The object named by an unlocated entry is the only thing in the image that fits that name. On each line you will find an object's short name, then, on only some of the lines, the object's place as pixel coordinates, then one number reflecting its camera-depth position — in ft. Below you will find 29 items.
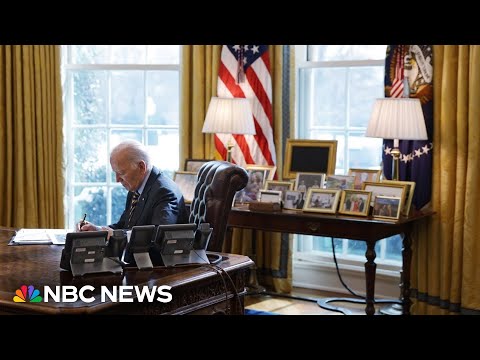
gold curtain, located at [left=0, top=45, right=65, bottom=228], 19.54
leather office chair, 11.71
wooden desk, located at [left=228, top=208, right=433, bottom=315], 15.29
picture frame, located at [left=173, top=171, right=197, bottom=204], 18.02
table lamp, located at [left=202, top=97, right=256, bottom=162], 17.75
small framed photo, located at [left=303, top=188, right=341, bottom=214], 16.10
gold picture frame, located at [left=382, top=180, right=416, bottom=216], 15.75
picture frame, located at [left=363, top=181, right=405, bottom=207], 15.70
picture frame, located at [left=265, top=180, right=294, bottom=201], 17.10
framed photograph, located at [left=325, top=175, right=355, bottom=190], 16.46
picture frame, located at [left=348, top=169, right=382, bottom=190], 16.43
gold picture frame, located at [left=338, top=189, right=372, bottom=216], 15.71
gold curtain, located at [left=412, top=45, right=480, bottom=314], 15.76
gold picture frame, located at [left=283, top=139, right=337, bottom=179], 17.22
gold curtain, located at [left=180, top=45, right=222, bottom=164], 19.12
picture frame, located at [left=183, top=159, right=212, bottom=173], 18.60
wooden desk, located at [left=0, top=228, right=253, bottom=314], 8.14
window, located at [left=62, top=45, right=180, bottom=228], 20.10
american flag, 18.70
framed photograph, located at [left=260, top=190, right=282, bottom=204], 16.87
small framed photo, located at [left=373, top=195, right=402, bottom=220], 15.44
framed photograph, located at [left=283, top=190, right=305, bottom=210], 16.76
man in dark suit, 11.48
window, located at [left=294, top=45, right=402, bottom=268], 18.20
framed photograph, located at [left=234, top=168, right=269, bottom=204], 17.72
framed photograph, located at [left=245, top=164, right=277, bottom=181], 17.81
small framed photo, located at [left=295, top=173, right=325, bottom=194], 16.90
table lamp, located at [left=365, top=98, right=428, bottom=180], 15.62
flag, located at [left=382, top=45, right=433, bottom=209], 16.48
